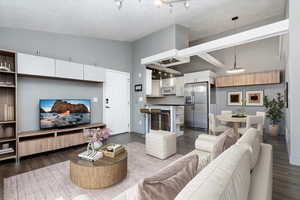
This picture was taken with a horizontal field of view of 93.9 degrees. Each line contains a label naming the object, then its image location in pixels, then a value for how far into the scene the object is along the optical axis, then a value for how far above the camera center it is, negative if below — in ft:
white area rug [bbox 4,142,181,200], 5.84 -4.00
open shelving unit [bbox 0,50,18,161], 9.04 -0.05
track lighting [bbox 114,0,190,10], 7.05 +5.11
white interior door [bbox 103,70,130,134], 15.55 -0.25
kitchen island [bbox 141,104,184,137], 14.67 -2.04
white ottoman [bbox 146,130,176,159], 9.21 -3.08
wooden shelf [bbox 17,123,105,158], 9.24 -2.94
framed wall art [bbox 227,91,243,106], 18.76 +0.08
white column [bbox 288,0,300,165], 8.63 +1.23
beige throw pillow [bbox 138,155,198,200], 2.19 -1.41
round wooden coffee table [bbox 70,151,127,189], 6.02 -3.23
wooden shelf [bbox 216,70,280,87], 15.83 +2.42
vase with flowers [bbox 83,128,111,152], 6.77 -1.87
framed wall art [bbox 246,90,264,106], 17.33 +0.07
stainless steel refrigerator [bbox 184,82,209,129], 18.94 -0.87
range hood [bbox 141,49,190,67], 13.56 +4.20
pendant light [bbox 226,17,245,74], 13.98 +2.91
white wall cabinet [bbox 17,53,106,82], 9.62 +2.44
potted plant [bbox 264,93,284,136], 15.29 -1.47
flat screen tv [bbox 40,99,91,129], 10.61 -1.10
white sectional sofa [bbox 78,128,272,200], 1.82 -1.28
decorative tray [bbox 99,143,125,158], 6.87 -2.66
